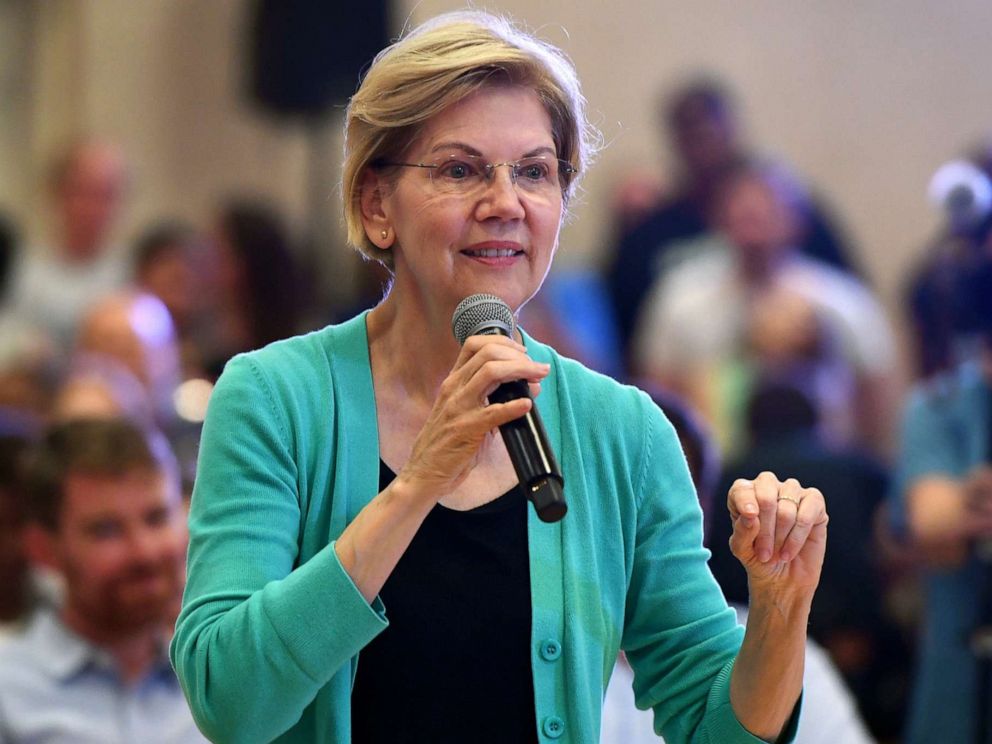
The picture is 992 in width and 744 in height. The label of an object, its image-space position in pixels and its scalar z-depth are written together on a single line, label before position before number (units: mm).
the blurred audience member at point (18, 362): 10004
